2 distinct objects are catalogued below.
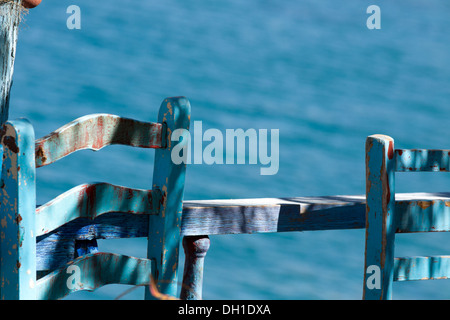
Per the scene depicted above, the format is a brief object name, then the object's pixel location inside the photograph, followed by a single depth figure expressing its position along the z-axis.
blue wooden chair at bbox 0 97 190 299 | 9.63
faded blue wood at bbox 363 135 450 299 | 9.86
